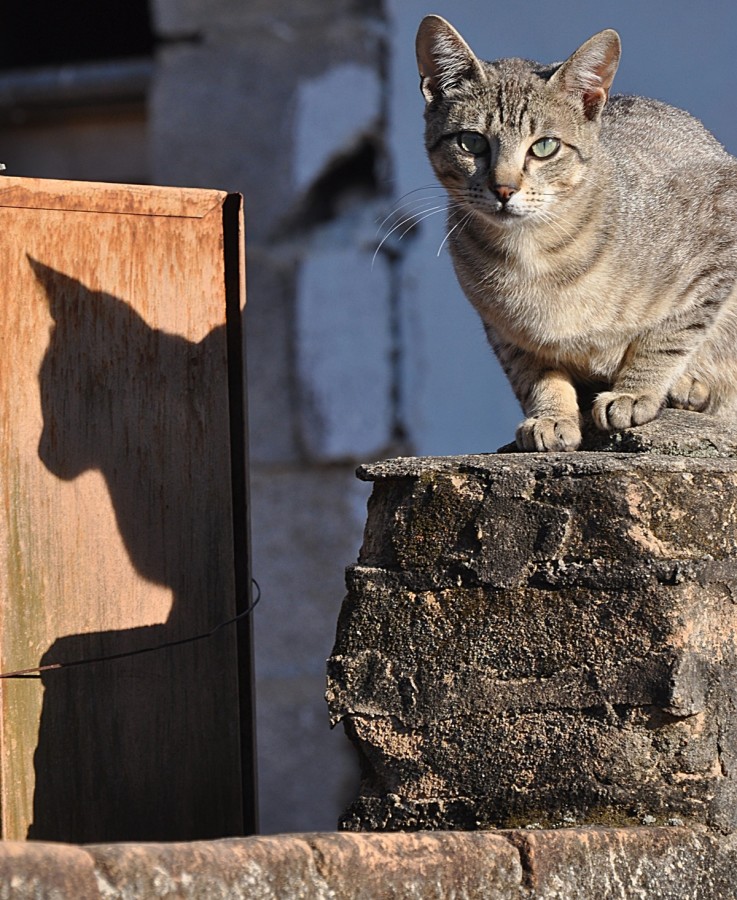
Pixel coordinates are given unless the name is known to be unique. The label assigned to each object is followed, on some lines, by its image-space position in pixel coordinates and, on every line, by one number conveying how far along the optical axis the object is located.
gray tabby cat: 5.32
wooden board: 4.39
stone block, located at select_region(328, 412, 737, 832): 3.69
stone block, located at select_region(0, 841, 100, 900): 2.76
